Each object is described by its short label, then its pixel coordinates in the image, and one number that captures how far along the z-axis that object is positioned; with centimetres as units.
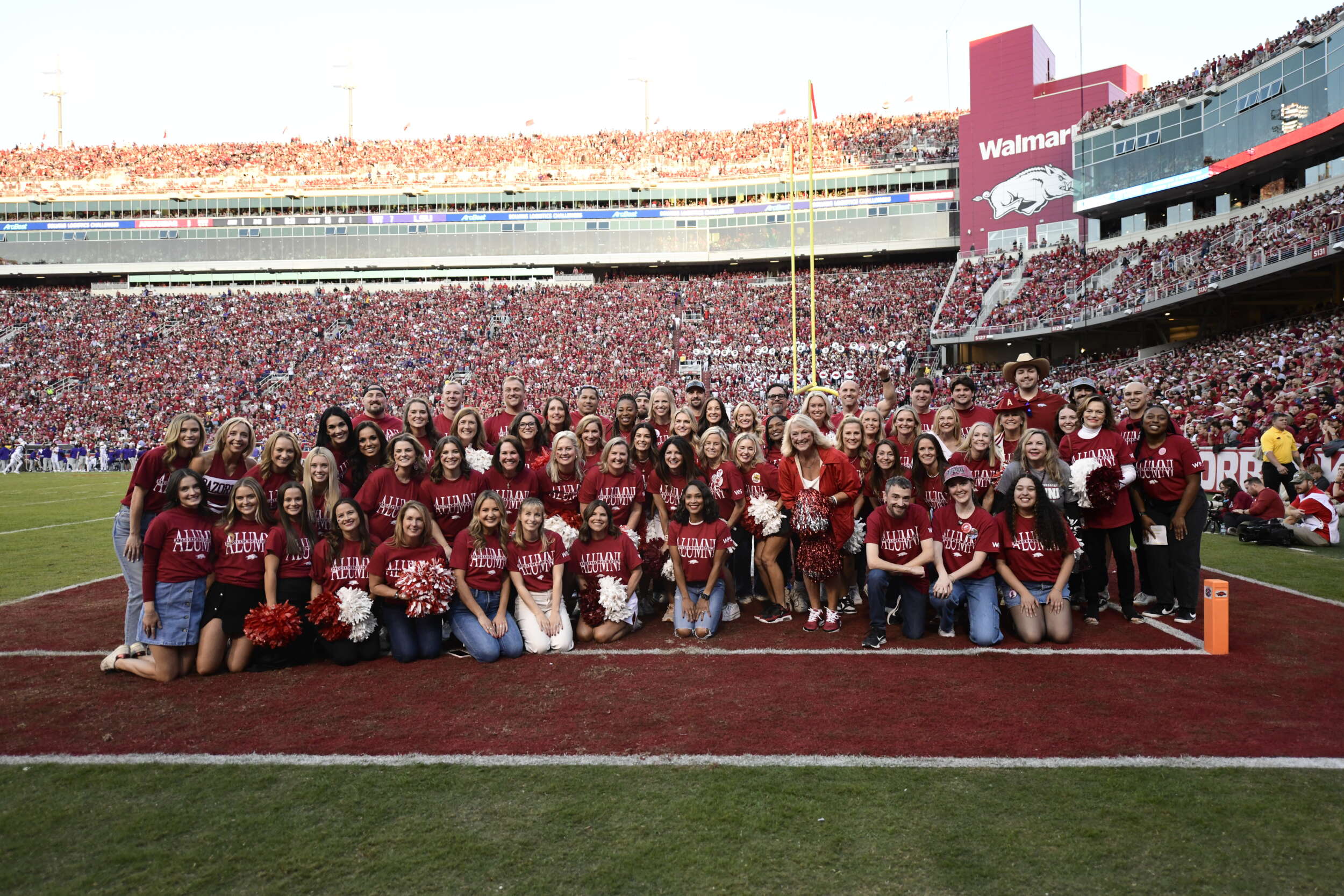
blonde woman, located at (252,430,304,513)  627
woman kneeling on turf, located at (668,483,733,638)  666
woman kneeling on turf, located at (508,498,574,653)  618
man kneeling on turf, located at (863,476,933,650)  633
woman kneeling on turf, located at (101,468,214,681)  562
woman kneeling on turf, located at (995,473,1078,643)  619
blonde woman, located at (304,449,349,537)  622
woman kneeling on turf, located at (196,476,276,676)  582
